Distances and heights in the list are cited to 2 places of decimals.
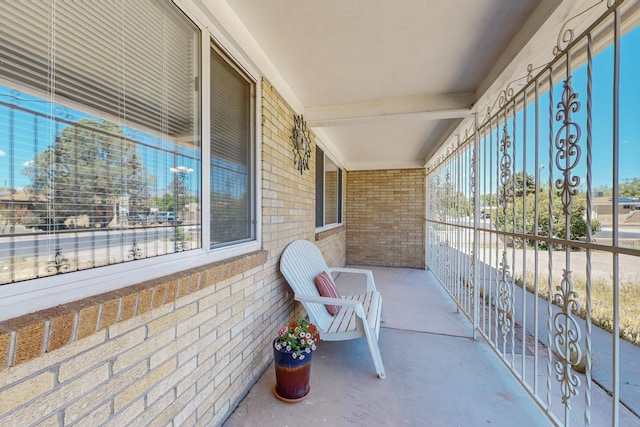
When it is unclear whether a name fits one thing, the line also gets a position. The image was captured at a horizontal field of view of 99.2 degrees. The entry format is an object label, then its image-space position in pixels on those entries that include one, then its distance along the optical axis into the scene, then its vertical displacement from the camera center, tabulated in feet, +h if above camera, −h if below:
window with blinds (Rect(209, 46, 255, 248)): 5.76 +1.37
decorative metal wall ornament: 9.74 +2.59
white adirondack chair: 7.04 -2.86
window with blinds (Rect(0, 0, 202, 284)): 2.81 +1.01
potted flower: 6.01 -3.36
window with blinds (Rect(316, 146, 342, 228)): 14.98 +1.35
